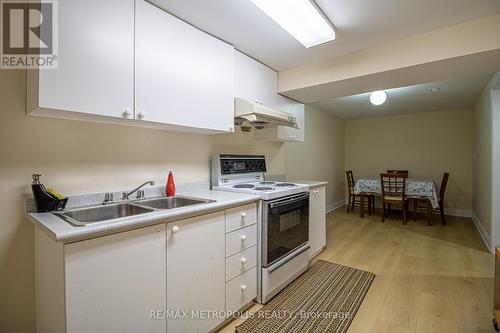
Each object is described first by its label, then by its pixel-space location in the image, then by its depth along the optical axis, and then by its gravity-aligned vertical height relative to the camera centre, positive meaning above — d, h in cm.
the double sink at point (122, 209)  144 -29
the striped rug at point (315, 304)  172 -114
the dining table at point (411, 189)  428 -46
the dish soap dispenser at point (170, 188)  193 -19
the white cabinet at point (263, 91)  236 +79
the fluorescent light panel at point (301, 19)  162 +106
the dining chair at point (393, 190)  437 -46
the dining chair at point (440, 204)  429 -71
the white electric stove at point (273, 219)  195 -48
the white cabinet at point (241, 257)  172 -69
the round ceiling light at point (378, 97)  357 +101
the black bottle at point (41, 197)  132 -18
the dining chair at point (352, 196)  507 -67
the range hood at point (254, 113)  211 +47
